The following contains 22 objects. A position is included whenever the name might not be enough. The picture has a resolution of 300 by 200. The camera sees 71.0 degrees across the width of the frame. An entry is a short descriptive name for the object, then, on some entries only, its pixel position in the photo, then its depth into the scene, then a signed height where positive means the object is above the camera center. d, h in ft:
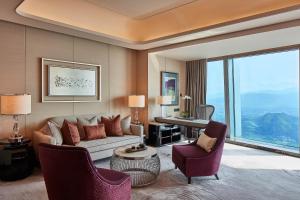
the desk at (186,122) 16.46 -1.84
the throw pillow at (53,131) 11.98 -1.78
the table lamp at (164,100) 19.27 +0.03
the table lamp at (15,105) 11.00 -0.20
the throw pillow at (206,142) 11.14 -2.33
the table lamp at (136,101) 17.67 -0.04
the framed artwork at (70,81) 14.12 +1.43
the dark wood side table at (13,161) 10.85 -3.11
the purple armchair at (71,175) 6.34 -2.33
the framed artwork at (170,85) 20.79 +1.54
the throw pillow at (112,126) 15.24 -1.85
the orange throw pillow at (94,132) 13.76 -2.08
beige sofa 11.94 -2.65
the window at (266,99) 17.12 +0.08
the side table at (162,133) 17.98 -2.94
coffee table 10.31 -3.76
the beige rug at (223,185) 9.32 -4.21
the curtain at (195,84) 21.94 +1.75
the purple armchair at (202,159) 10.48 -2.98
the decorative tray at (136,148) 10.96 -2.56
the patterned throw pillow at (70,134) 12.59 -1.99
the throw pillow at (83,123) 13.91 -1.52
